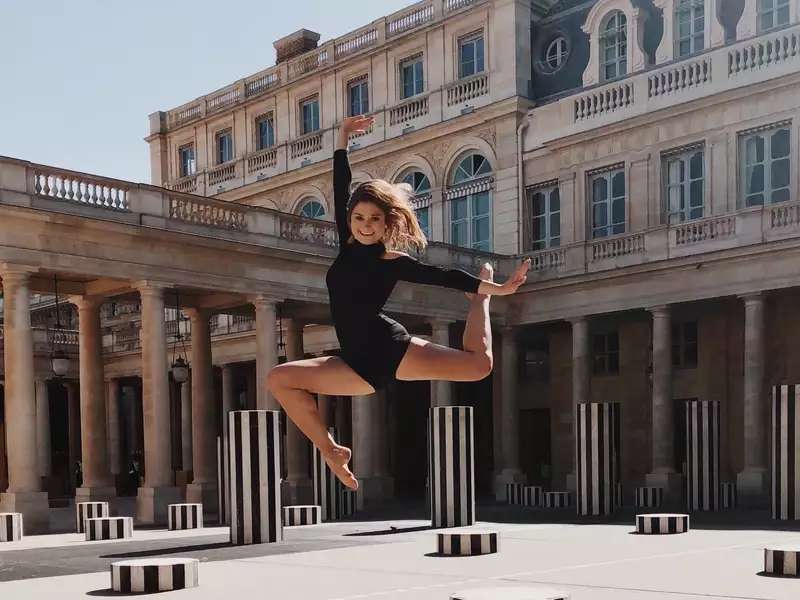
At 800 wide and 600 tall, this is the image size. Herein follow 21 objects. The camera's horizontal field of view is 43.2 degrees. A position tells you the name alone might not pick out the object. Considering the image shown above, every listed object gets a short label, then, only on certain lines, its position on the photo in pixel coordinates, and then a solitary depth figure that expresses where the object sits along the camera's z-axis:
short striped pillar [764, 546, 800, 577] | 12.52
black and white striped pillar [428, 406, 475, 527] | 21.27
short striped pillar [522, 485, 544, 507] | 31.17
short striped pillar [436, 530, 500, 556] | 15.95
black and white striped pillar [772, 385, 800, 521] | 21.22
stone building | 26.83
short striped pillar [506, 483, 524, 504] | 32.06
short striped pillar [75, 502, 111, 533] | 24.05
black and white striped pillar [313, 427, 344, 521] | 26.80
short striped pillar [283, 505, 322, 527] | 24.25
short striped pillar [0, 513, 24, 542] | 21.34
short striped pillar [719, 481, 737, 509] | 27.92
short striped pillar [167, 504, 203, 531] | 23.56
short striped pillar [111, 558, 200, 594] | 12.30
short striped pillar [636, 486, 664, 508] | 28.48
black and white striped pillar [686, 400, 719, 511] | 25.55
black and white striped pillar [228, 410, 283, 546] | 19.12
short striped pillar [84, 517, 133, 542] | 21.25
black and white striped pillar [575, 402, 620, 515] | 24.27
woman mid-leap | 5.62
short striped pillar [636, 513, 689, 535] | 19.22
